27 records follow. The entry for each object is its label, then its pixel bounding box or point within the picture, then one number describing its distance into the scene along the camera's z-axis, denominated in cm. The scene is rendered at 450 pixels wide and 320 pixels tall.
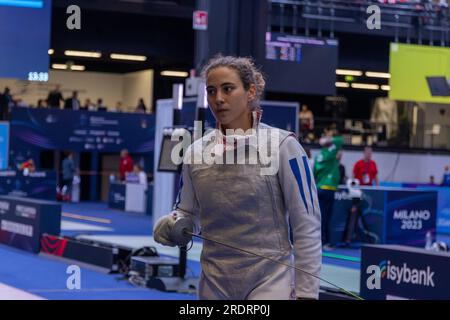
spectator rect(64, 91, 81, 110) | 2732
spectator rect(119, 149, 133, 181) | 2812
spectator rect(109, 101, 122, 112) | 3046
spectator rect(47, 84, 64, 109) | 2531
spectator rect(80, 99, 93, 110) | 2898
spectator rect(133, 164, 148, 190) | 2619
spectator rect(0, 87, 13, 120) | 1834
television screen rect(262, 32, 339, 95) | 1961
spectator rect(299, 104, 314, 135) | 2675
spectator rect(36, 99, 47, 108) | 2728
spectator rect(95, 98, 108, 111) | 2947
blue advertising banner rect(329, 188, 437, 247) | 1619
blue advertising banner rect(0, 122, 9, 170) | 2134
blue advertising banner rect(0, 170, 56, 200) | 2588
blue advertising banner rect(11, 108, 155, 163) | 2794
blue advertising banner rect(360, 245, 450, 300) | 743
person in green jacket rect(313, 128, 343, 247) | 1498
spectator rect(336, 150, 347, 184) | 1980
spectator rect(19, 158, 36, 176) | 2588
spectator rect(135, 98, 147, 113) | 3080
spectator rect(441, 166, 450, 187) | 2250
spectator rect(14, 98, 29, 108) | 2372
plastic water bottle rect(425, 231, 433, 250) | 1535
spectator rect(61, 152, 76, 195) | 2830
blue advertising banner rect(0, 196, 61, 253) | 1417
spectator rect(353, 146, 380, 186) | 1836
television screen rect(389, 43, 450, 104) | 2231
